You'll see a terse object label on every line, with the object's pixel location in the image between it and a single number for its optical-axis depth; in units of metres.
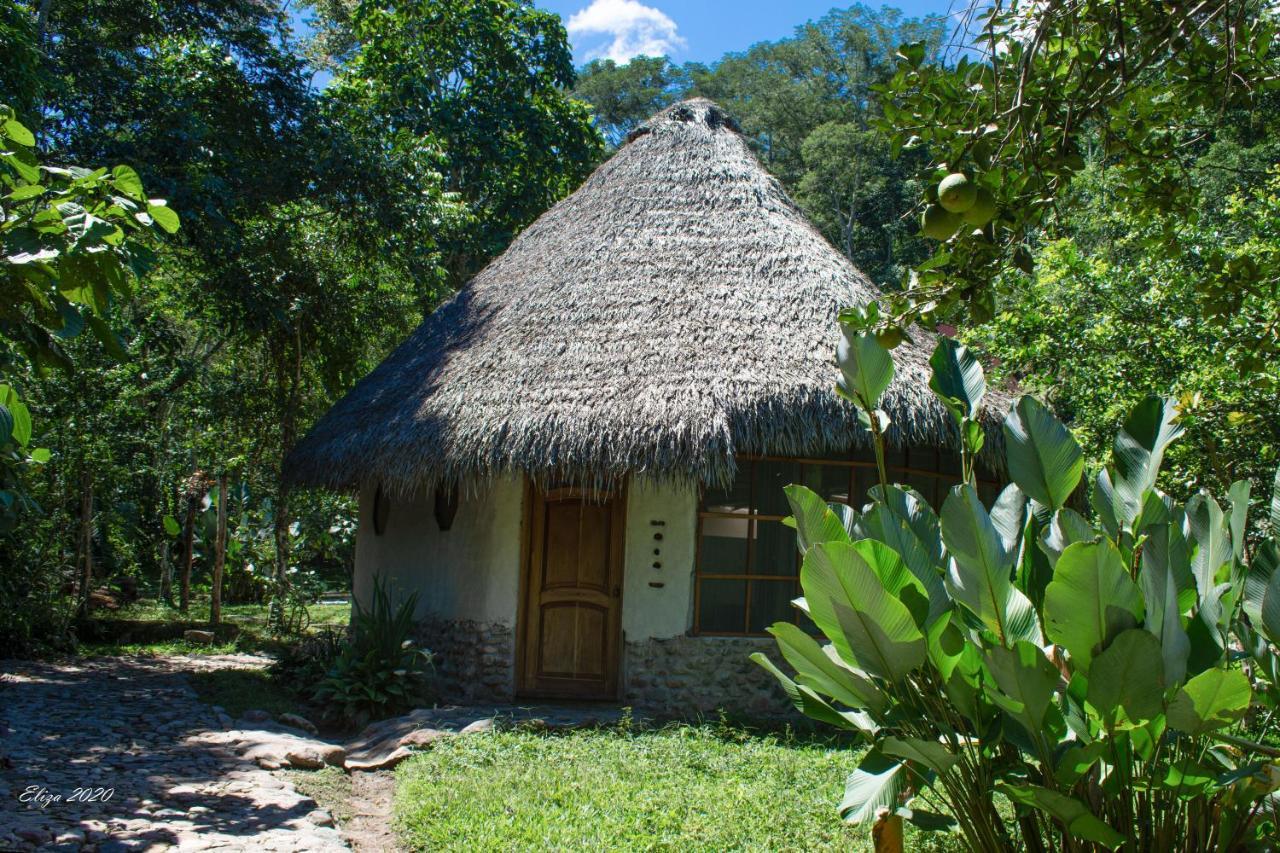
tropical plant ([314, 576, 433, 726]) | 6.32
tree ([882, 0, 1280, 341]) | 2.40
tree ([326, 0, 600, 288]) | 14.02
